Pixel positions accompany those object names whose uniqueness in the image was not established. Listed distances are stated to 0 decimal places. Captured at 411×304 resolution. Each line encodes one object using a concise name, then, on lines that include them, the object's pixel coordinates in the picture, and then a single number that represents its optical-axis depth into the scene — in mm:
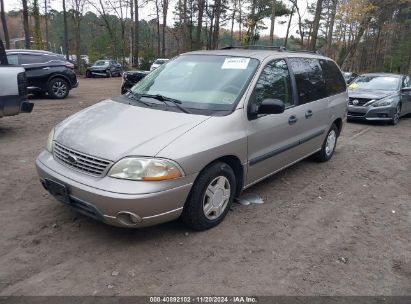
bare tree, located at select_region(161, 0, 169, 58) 35000
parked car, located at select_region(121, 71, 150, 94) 7295
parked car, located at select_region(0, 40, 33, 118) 6738
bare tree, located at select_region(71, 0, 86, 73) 36950
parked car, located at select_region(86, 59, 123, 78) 30406
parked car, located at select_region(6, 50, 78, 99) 12109
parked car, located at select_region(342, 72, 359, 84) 22734
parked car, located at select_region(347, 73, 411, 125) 10422
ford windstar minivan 3268
